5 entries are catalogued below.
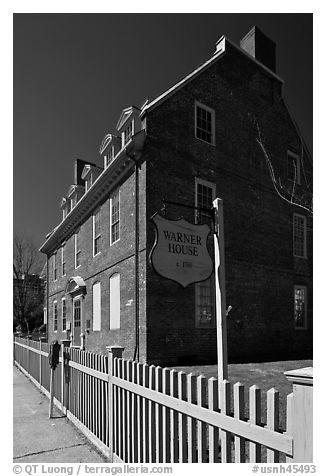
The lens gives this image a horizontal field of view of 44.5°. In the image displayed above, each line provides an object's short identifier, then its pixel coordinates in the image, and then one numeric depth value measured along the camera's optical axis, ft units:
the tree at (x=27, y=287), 111.04
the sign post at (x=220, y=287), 15.44
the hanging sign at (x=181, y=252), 15.85
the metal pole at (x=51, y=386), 23.79
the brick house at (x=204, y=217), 41.65
